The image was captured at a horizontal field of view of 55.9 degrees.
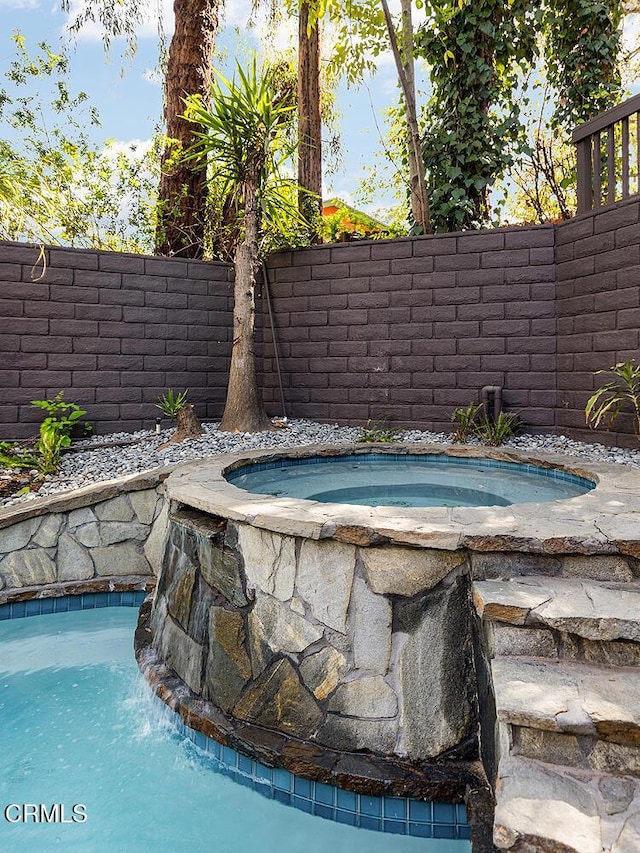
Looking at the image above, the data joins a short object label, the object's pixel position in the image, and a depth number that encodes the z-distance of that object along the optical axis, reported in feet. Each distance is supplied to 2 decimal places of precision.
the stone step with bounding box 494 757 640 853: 3.27
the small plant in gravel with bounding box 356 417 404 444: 15.19
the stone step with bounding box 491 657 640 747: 3.89
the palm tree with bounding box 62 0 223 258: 19.03
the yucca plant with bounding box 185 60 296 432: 14.87
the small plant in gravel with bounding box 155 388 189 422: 16.56
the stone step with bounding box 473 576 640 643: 4.62
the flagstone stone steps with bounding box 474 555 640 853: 3.42
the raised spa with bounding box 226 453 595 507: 9.61
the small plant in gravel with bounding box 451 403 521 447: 14.98
